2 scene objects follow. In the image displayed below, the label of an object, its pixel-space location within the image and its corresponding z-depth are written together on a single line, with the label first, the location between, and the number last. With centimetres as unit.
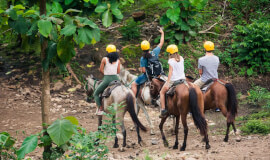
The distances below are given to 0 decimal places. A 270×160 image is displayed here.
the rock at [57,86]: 2391
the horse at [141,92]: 1714
